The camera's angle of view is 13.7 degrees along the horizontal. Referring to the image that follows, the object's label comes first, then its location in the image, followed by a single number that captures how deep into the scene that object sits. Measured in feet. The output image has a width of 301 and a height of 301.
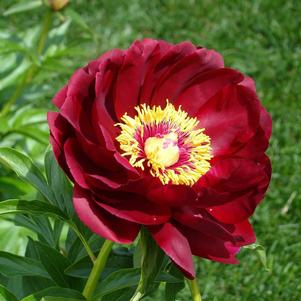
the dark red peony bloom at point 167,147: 2.29
